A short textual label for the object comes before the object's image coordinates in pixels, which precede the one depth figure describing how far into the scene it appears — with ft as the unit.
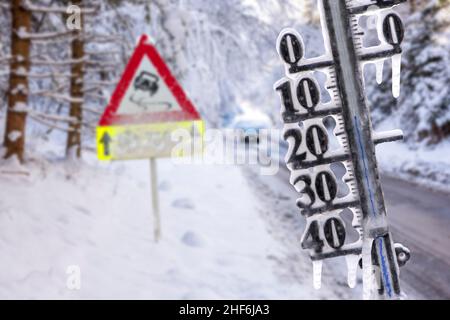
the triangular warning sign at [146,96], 48.71
